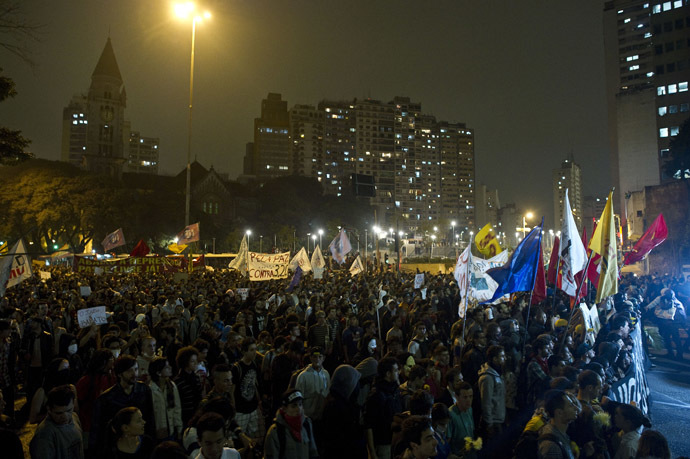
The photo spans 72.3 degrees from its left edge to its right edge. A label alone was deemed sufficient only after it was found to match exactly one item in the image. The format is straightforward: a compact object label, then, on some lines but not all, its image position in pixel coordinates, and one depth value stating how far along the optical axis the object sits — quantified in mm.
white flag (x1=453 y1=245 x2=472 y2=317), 8897
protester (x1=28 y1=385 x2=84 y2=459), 3891
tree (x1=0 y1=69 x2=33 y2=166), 10414
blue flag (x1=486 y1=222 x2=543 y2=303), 8695
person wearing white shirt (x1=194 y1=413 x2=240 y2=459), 3545
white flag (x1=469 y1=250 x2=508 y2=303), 11828
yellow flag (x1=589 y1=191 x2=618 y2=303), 8688
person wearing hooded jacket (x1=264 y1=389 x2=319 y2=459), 4367
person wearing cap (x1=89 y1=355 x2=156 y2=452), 4670
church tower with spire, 90750
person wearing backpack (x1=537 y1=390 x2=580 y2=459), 4027
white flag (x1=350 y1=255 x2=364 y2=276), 18731
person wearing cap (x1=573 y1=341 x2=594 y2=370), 7251
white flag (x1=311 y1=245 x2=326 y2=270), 19547
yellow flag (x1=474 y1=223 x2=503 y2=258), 14094
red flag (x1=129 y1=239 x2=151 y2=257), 24000
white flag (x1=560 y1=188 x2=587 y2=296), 9055
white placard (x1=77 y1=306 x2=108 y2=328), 8906
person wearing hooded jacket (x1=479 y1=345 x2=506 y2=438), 6004
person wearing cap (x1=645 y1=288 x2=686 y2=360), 13547
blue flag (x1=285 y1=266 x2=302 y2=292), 15482
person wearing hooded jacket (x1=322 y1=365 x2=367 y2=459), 4941
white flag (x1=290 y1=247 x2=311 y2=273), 18120
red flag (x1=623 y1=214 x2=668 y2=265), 15785
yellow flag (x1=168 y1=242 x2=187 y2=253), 27172
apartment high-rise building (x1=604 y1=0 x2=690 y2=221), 57562
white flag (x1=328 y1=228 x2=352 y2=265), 20484
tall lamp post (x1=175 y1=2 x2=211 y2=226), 25250
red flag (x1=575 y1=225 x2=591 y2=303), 11293
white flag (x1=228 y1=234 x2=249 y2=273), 18406
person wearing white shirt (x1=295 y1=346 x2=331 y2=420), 5914
